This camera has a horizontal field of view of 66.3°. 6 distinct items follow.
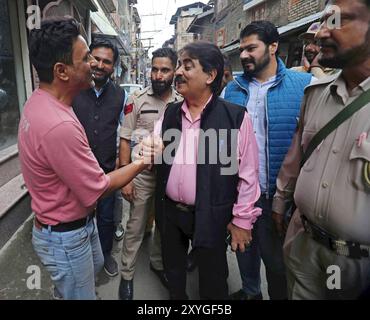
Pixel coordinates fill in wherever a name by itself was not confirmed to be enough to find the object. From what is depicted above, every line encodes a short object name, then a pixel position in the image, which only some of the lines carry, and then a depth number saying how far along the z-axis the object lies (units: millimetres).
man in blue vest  2084
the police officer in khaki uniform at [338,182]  1268
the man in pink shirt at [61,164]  1286
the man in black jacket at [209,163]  1837
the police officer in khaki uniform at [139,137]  2516
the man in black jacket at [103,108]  2584
